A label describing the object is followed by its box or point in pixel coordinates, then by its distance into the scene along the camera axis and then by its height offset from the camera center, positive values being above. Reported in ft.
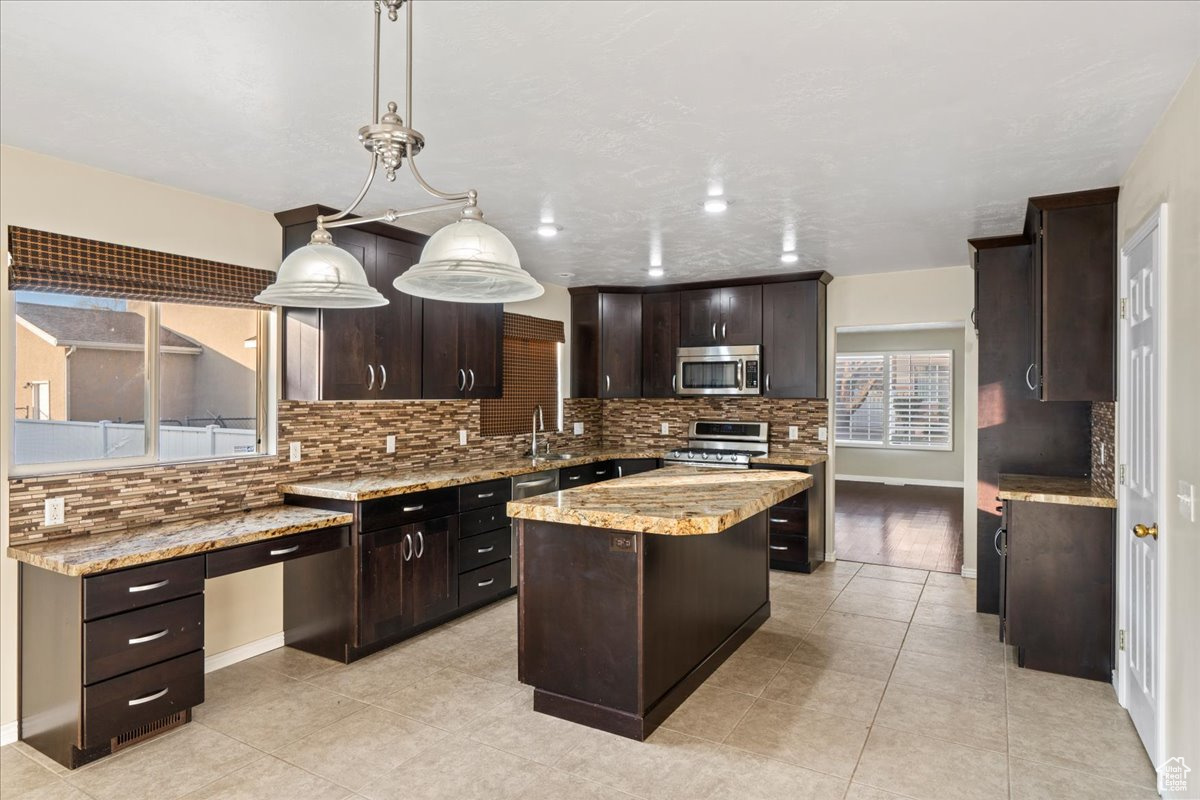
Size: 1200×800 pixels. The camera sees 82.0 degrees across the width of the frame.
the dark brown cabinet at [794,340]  18.30 +1.66
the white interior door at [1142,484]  8.40 -1.07
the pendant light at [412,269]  5.48 +1.36
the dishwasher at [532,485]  15.54 -1.95
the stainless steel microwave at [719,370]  18.93 +0.89
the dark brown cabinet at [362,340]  12.17 +1.15
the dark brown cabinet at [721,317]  19.07 +2.41
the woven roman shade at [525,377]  18.29 +0.70
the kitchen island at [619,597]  9.11 -2.74
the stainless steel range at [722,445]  19.12 -1.27
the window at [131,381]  9.71 +0.32
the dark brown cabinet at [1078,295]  10.80 +1.70
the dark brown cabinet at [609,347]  20.65 +1.64
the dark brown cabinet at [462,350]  14.40 +1.14
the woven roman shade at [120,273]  9.27 +1.94
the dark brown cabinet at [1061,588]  10.85 -2.99
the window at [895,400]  33.06 +0.09
